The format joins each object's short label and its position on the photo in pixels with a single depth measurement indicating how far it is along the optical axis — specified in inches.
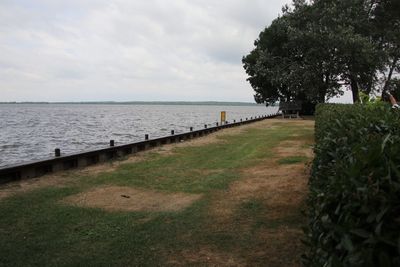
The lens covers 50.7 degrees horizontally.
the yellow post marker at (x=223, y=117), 1466.3
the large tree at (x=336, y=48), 1277.1
